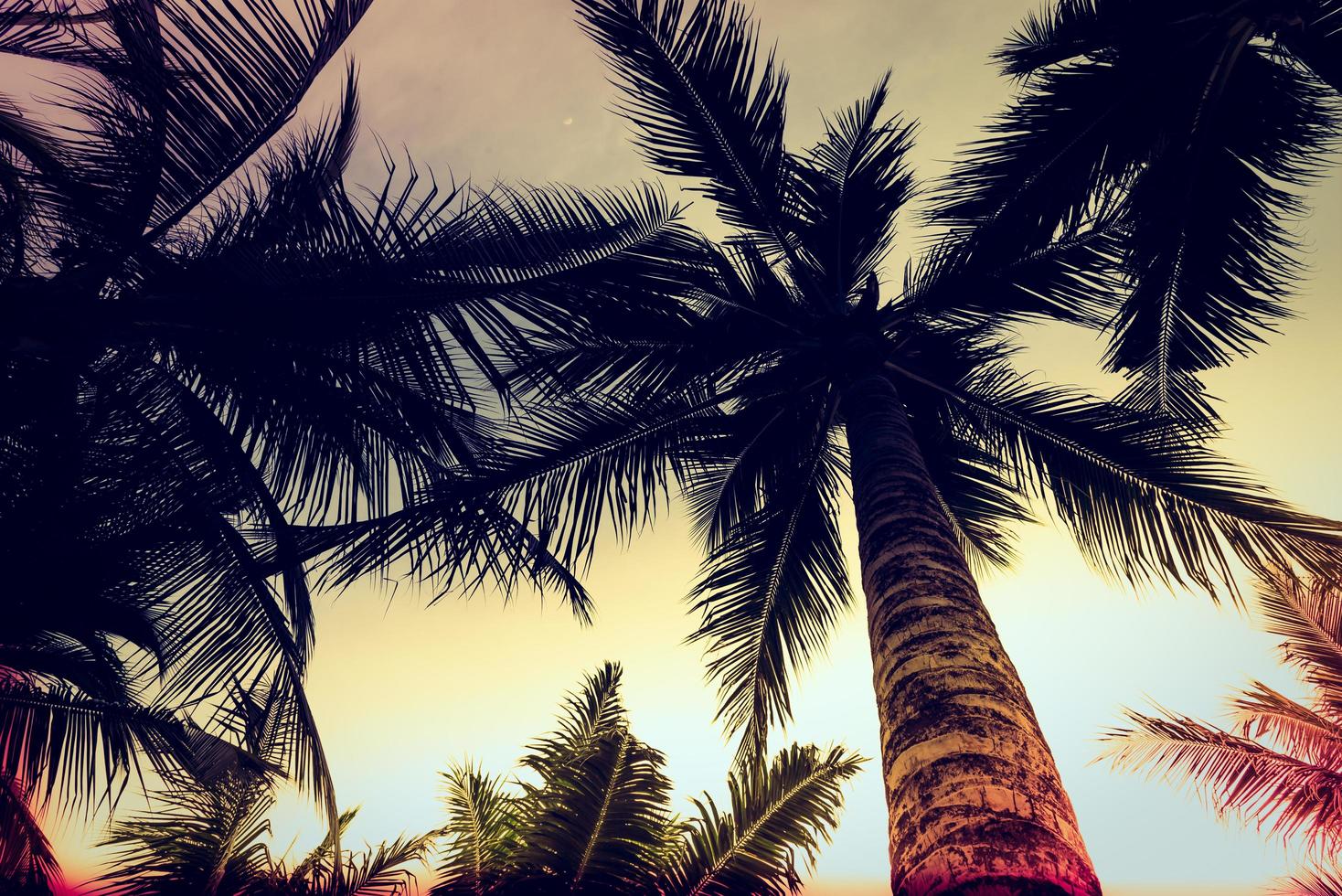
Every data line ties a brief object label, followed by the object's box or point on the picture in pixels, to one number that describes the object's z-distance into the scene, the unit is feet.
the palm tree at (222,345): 11.93
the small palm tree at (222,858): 21.04
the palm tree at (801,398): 15.55
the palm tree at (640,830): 18.49
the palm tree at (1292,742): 25.52
